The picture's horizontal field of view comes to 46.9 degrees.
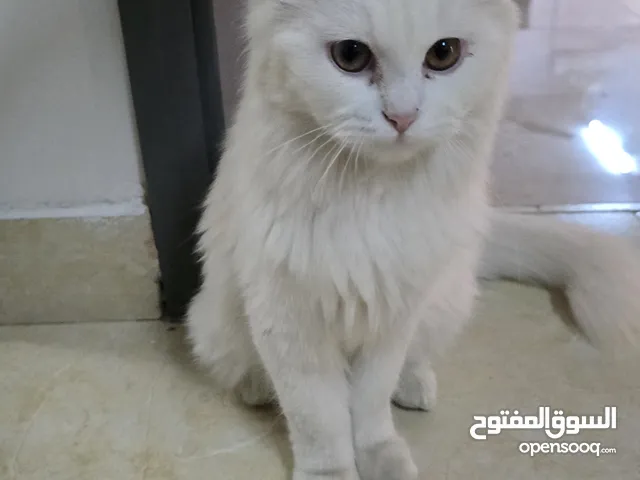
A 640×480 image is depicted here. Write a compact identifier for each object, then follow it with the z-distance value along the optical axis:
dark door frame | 1.22
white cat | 0.79
